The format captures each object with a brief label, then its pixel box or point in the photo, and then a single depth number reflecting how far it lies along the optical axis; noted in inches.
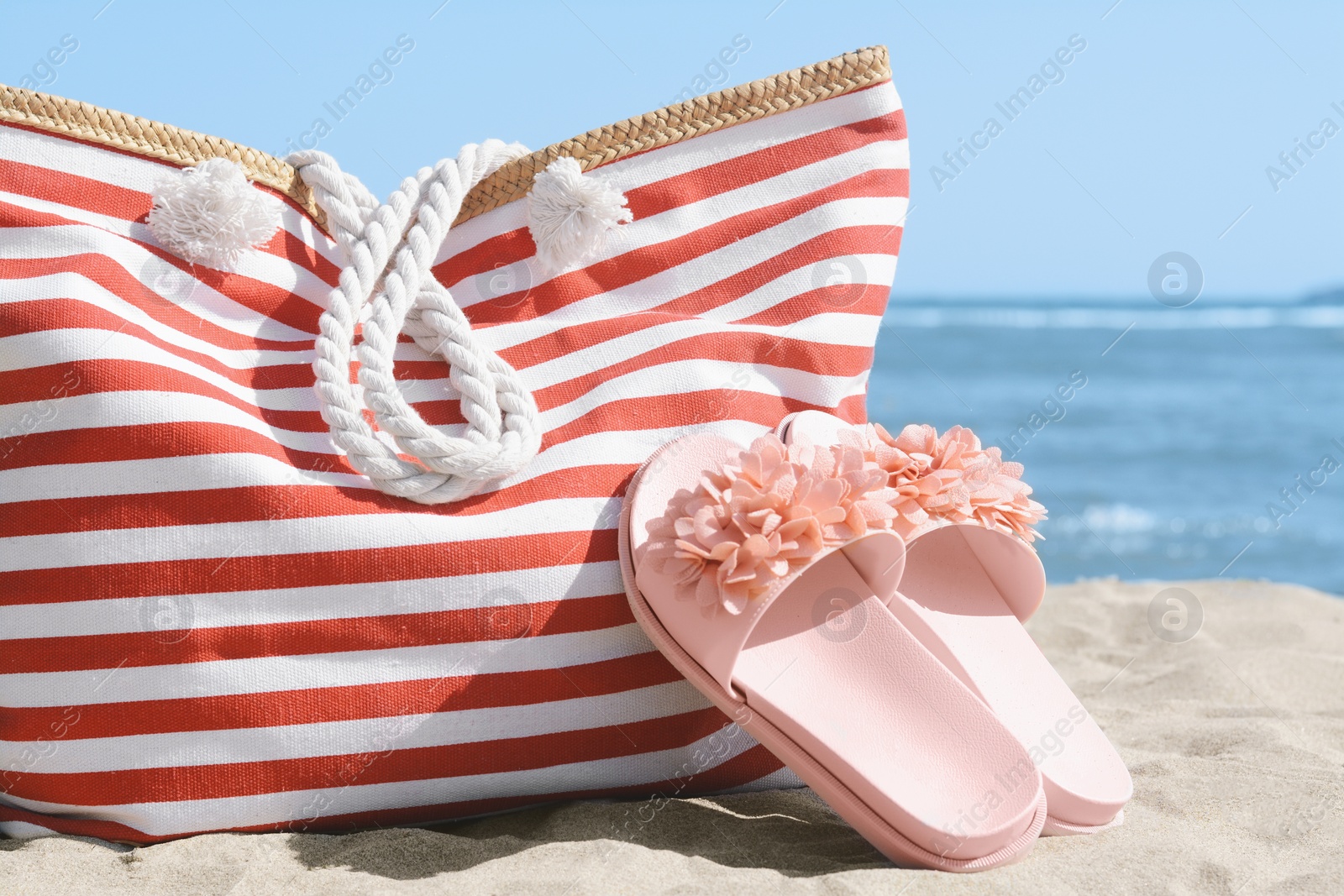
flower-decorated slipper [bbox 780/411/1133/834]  51.2
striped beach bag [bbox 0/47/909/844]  50.3
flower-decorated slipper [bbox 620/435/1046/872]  49.0
